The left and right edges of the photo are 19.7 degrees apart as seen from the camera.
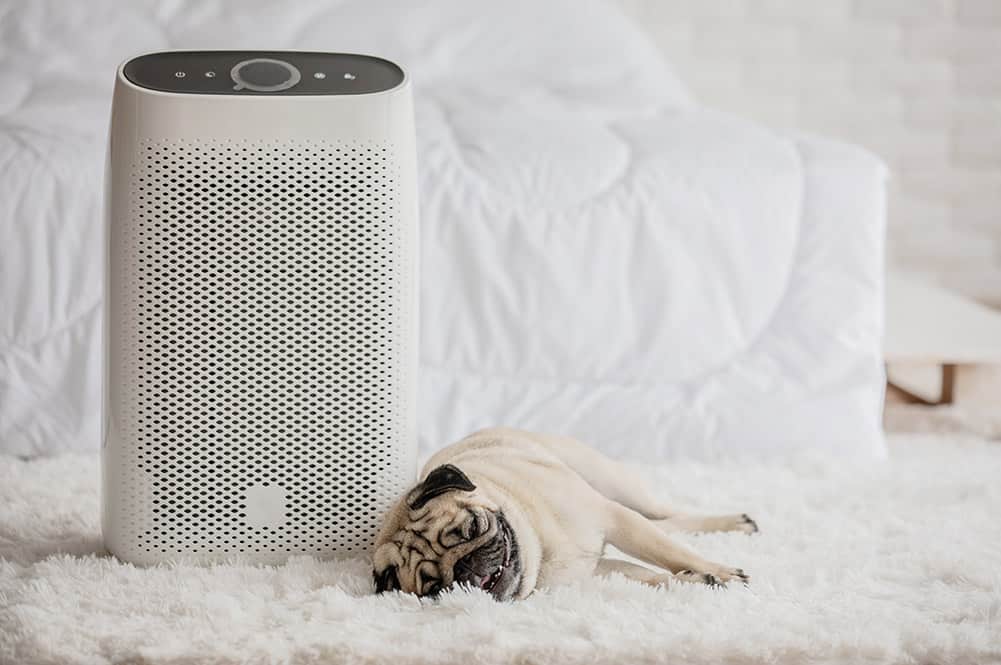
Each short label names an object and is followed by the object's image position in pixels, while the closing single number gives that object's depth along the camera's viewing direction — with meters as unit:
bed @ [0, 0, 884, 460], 3.43
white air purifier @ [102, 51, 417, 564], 2.92
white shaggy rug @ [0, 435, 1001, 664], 2.76
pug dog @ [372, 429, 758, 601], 2.82
